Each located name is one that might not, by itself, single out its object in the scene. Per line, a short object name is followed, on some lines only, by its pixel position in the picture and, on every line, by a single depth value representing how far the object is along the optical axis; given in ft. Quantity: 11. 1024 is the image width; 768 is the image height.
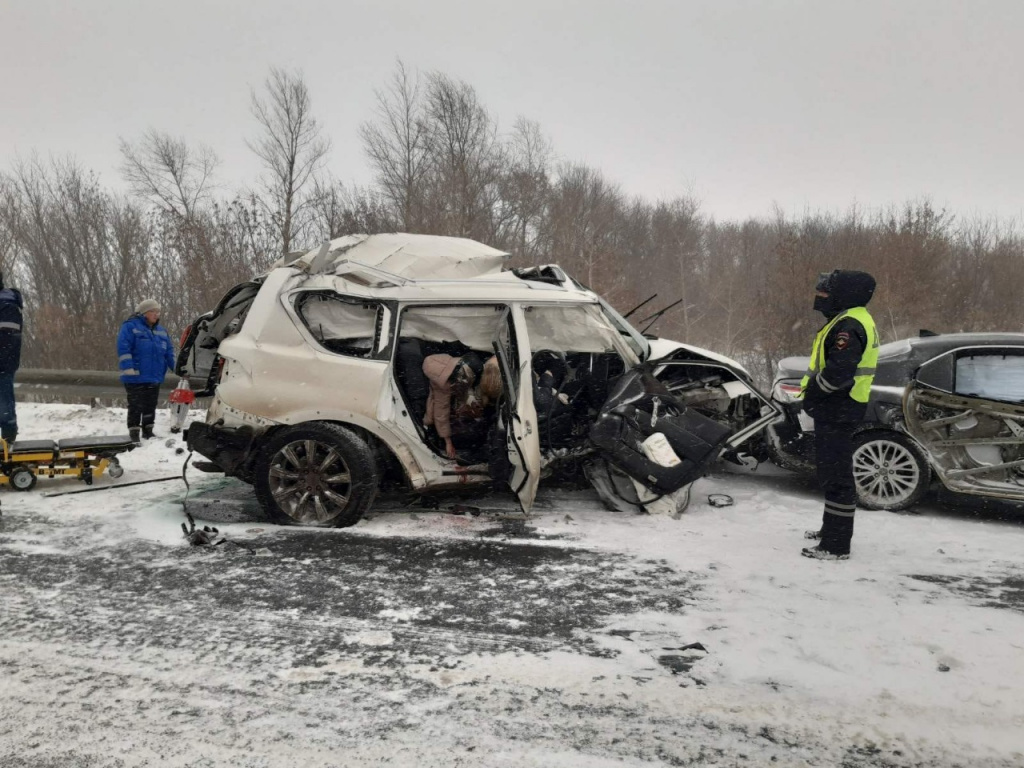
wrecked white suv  15.98
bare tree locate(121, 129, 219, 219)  73.87
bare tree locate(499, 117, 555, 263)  79.16
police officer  14.23
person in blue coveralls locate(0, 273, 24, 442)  21.89
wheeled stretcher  18.86
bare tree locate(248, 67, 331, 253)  63.21
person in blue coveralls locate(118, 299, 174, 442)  25.21
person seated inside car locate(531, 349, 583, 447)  17.29
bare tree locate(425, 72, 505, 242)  72.64
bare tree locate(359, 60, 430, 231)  72.33
